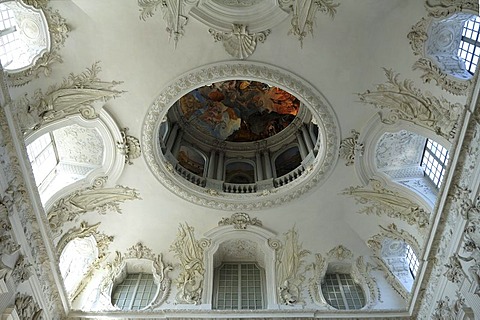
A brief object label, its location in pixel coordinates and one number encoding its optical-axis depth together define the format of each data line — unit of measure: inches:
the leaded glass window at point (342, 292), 615.8
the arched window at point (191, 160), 813.9
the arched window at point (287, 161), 828.0
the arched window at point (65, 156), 560.4
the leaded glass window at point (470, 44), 484.7
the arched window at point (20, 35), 470.9
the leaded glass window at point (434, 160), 559.5
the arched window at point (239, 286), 621.6
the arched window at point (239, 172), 829.8
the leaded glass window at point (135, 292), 617.3
